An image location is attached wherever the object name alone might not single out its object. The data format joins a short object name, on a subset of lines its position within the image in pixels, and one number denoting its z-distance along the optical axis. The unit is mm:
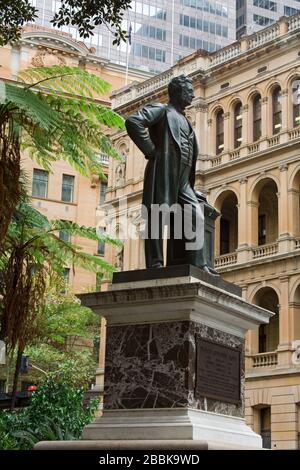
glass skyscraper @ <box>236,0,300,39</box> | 117188
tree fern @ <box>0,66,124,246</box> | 14367
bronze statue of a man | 10266
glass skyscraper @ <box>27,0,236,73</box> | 101188
